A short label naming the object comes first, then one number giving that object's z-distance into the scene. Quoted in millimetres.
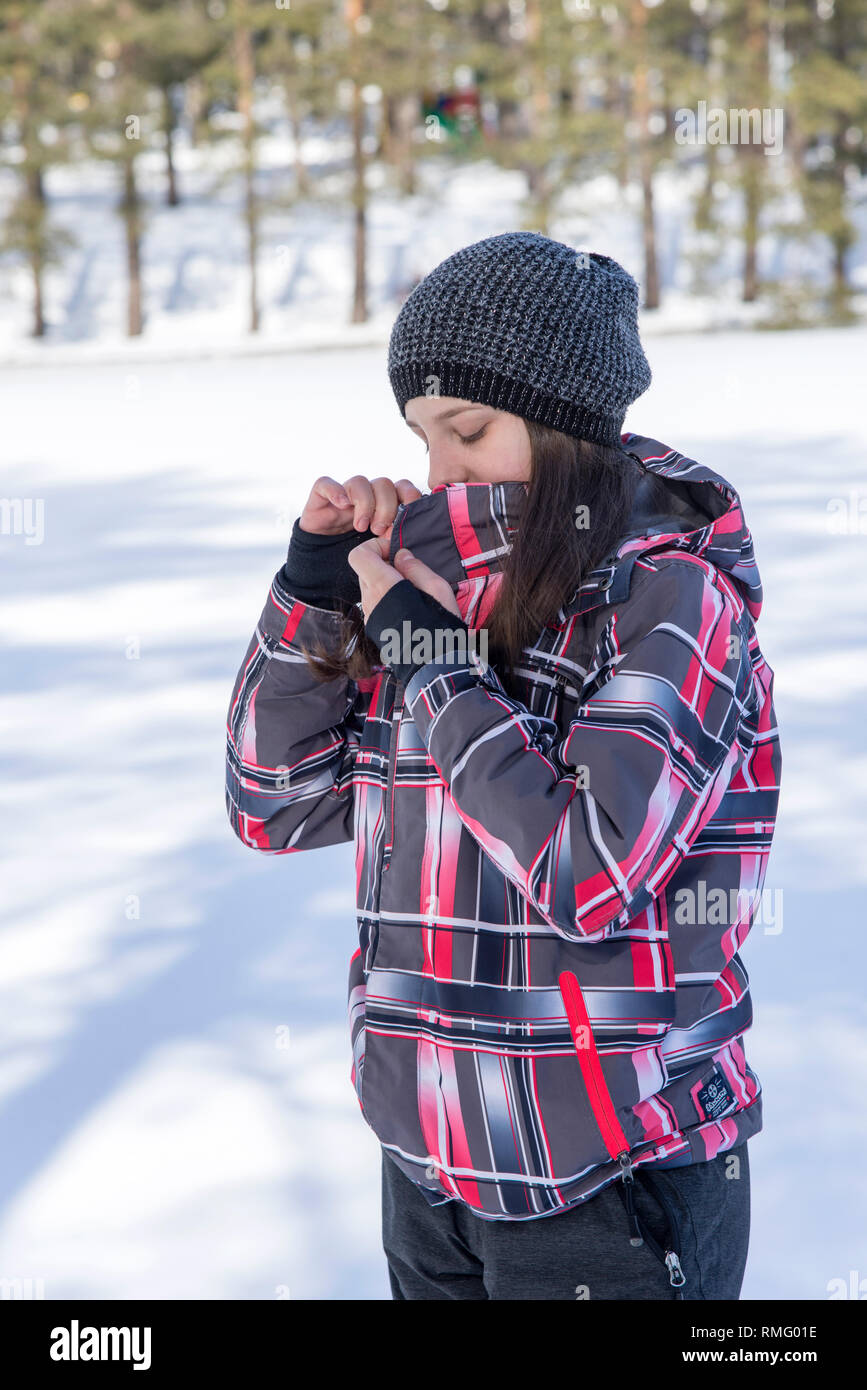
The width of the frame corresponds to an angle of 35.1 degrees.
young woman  1184
